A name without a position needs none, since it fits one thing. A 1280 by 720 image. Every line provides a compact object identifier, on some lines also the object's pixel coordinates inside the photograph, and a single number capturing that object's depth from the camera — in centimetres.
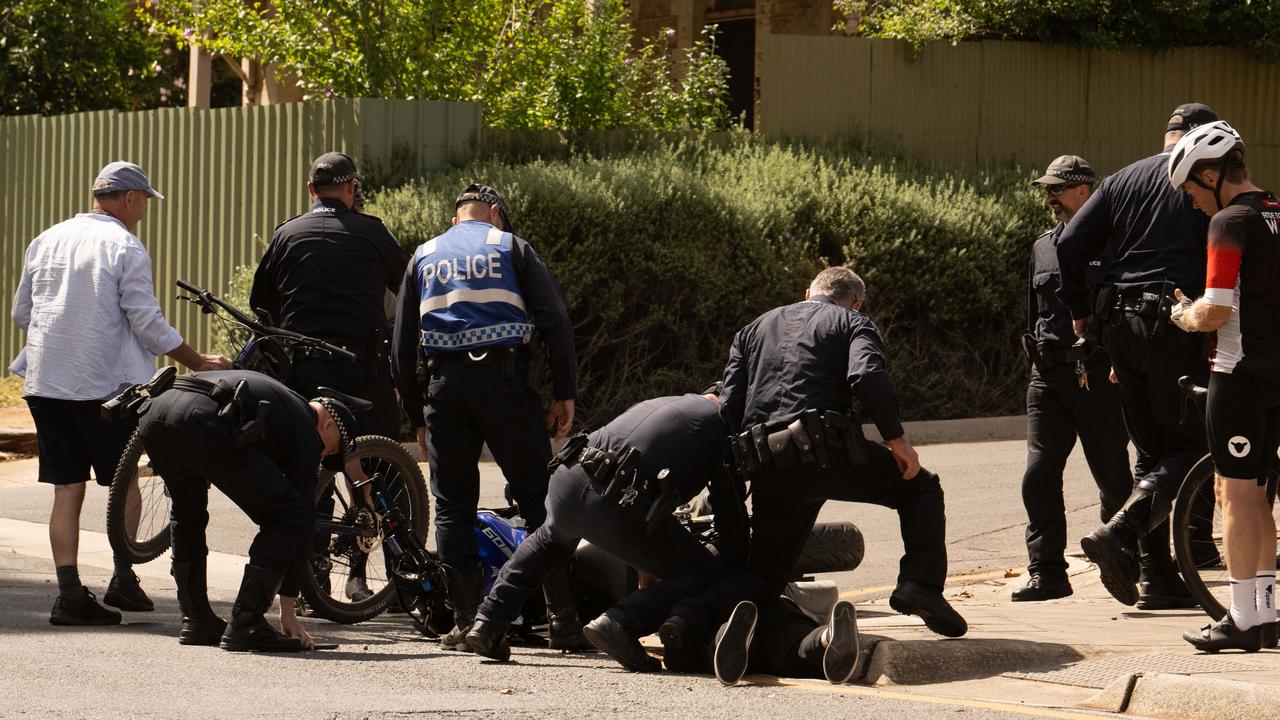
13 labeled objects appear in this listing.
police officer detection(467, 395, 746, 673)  1332
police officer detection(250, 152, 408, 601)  1694
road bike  1429
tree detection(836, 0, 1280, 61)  3562
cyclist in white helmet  1312
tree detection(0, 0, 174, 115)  4134
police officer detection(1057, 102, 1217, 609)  1495
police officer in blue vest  1479
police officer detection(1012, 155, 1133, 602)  1659
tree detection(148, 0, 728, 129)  3353
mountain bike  1592
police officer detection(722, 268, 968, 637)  1332
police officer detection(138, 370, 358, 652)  1397
